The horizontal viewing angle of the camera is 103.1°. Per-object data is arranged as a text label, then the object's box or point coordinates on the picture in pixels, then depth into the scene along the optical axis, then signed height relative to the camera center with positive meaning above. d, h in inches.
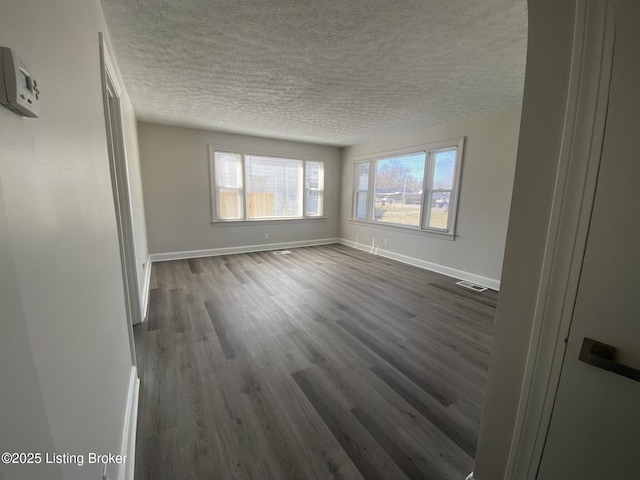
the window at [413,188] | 167.5 +9.6
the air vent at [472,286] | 148.6 -50.1
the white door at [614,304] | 26.4 -11.0
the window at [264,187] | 206.4 +9.0
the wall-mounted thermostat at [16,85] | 17.7 +7.9
